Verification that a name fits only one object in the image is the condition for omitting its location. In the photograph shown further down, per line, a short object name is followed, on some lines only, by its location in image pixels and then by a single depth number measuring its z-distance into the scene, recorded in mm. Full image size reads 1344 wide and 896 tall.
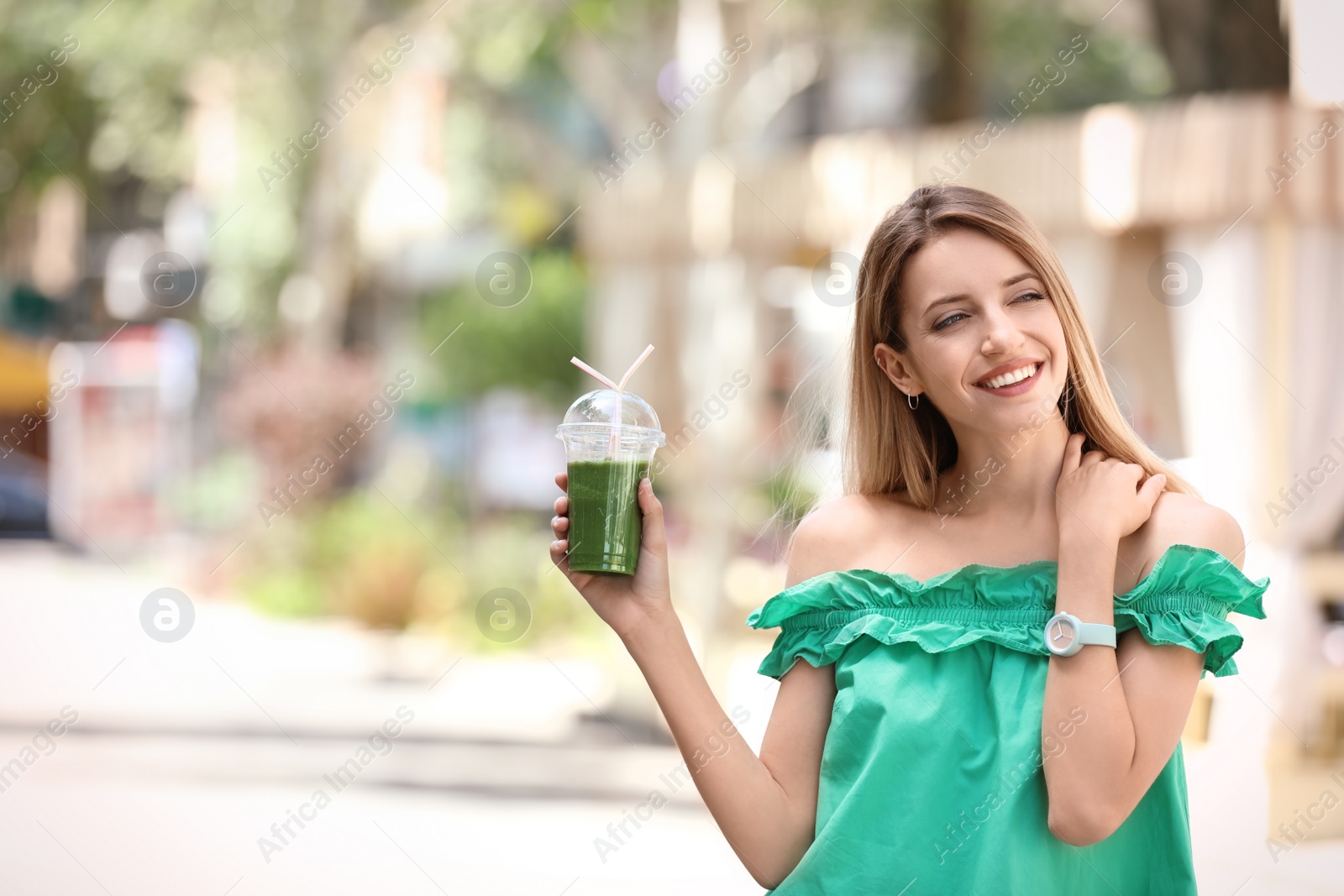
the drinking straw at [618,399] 4238
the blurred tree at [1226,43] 16125
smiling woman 3674
